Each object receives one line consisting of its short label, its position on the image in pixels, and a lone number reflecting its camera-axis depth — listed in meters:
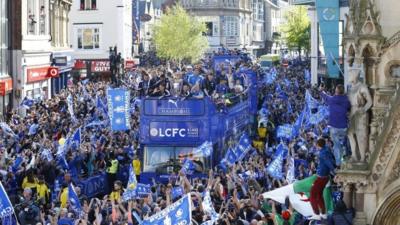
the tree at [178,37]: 101.25
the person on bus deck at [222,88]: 30.25
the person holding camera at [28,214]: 17.73
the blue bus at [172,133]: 22.86
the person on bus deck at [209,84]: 29.28
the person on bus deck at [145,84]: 25.50
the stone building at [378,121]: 11.34
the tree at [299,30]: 99.42
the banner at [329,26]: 37.66
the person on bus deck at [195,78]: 28.85
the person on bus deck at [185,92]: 23.84
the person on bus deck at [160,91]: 23.98
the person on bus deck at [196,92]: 23.92
